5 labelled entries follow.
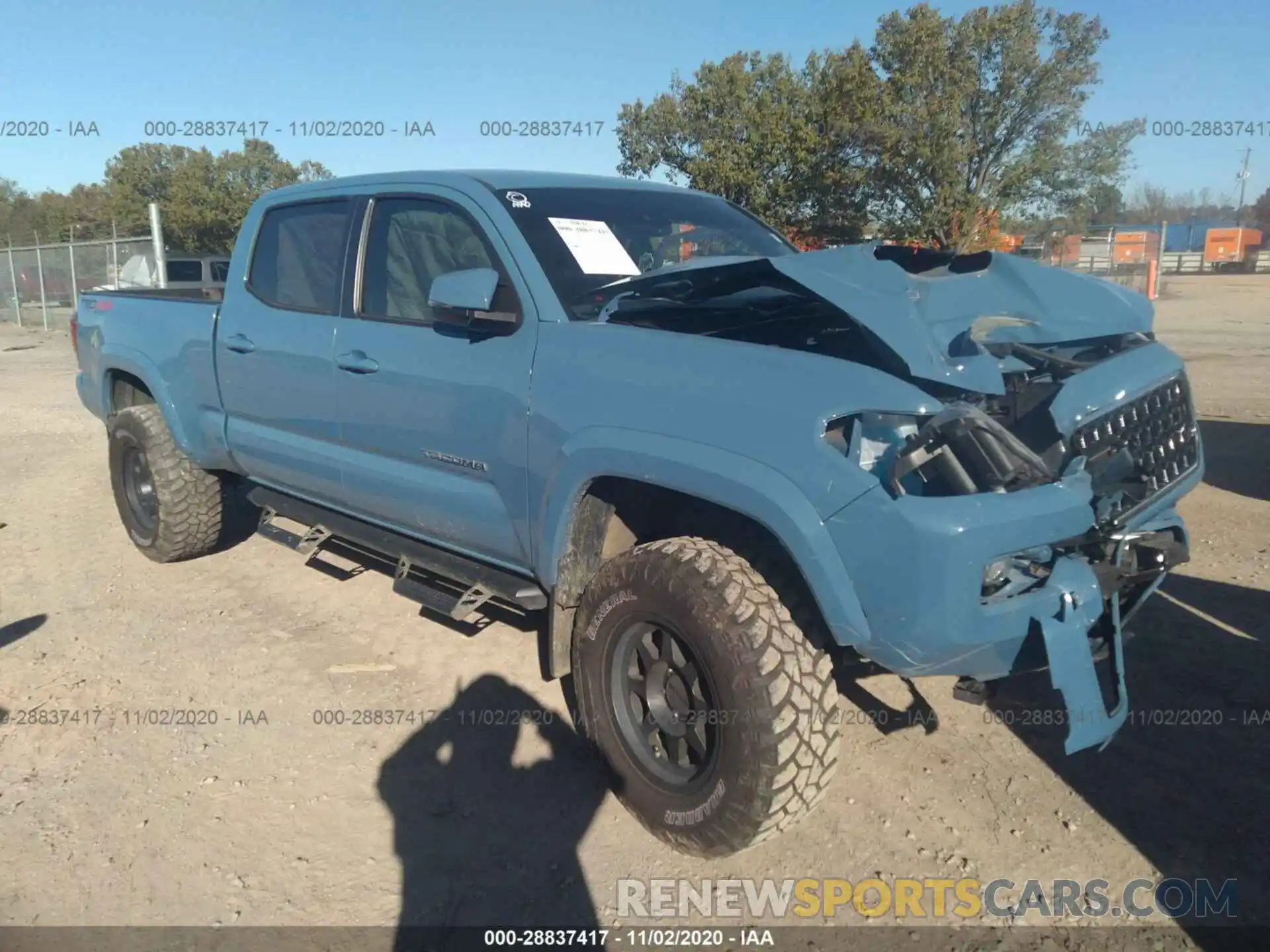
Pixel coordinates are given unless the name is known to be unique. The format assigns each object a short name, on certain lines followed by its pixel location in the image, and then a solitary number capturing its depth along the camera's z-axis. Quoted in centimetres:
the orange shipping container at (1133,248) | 2205
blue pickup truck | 242
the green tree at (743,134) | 2108
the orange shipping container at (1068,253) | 2138
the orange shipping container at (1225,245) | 4731
